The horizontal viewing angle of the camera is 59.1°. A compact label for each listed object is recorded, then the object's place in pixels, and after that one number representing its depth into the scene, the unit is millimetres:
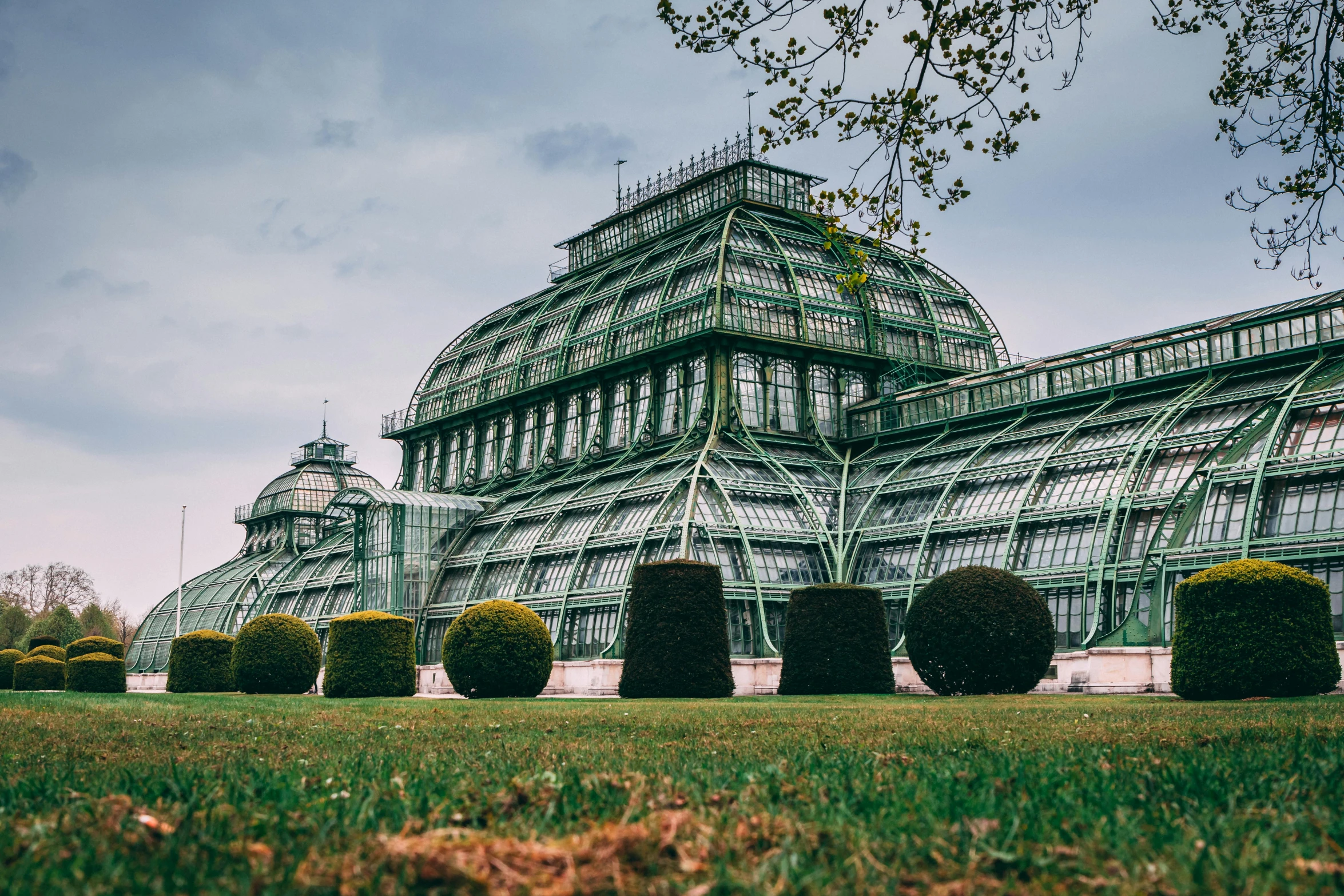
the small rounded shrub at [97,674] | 43156
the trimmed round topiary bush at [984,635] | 29000
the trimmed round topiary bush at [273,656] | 37844
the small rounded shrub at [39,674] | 50094
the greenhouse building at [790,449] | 33594
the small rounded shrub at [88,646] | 47156
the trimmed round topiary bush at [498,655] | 32281
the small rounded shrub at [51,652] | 53281
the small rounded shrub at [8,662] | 54688
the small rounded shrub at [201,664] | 41969
